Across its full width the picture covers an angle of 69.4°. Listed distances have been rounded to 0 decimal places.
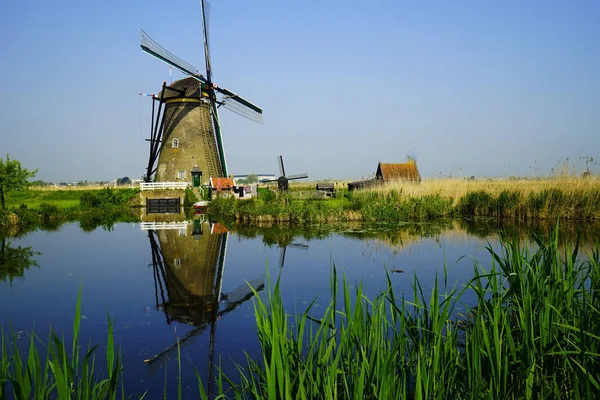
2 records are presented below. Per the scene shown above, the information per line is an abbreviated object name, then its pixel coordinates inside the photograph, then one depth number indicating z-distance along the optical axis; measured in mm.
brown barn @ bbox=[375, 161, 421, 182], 33719
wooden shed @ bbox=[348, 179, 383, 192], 30572
